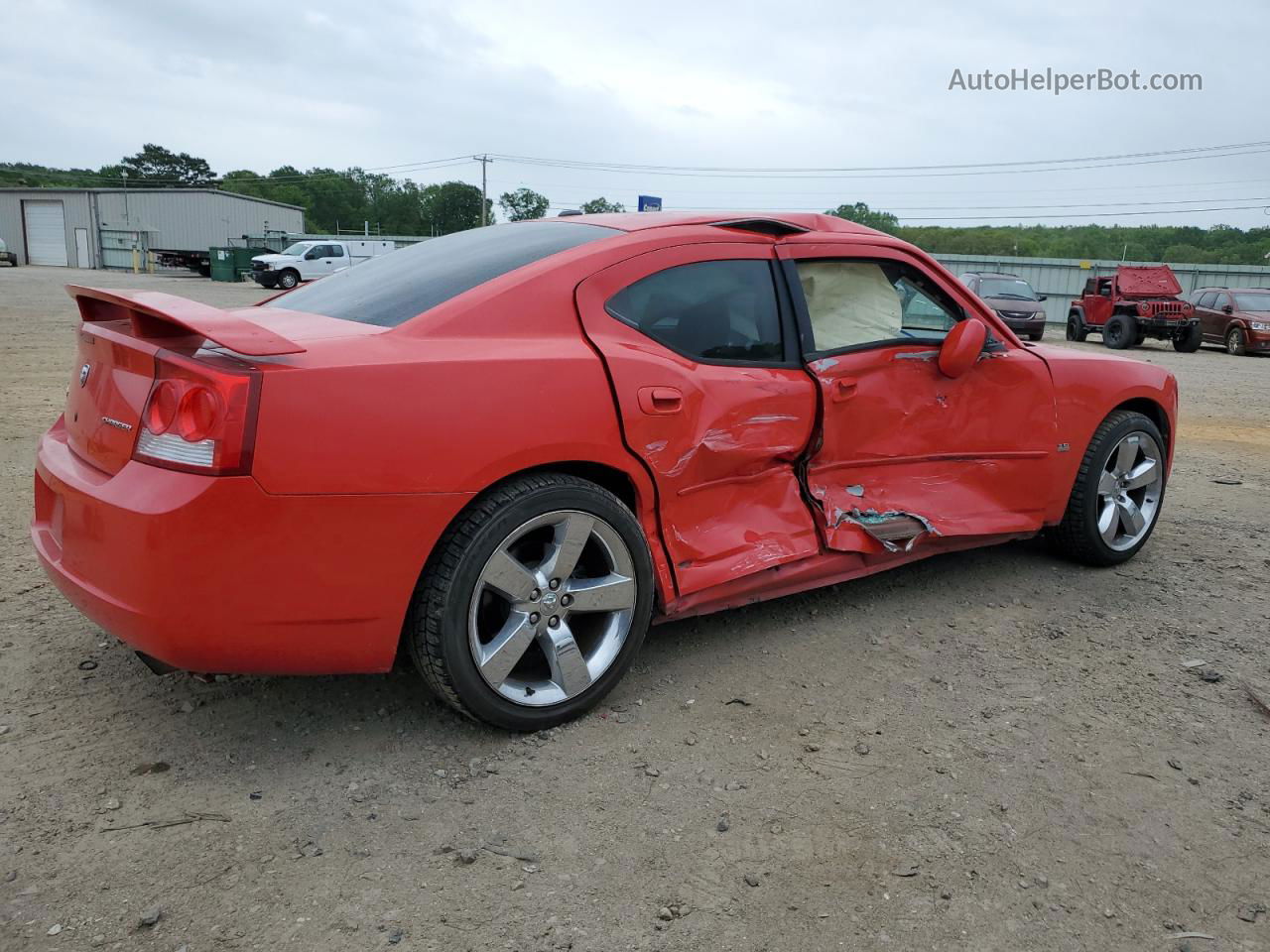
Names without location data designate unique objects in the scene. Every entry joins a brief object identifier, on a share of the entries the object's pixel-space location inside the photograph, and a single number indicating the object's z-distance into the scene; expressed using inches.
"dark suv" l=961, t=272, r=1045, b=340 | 795.4
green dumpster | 1454.2
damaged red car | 88.0
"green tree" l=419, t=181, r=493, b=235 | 3708.2
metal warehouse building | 2012.8
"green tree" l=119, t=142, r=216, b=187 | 3946.9
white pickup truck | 1270.9
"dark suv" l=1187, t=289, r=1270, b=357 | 775.1
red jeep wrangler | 776.9
